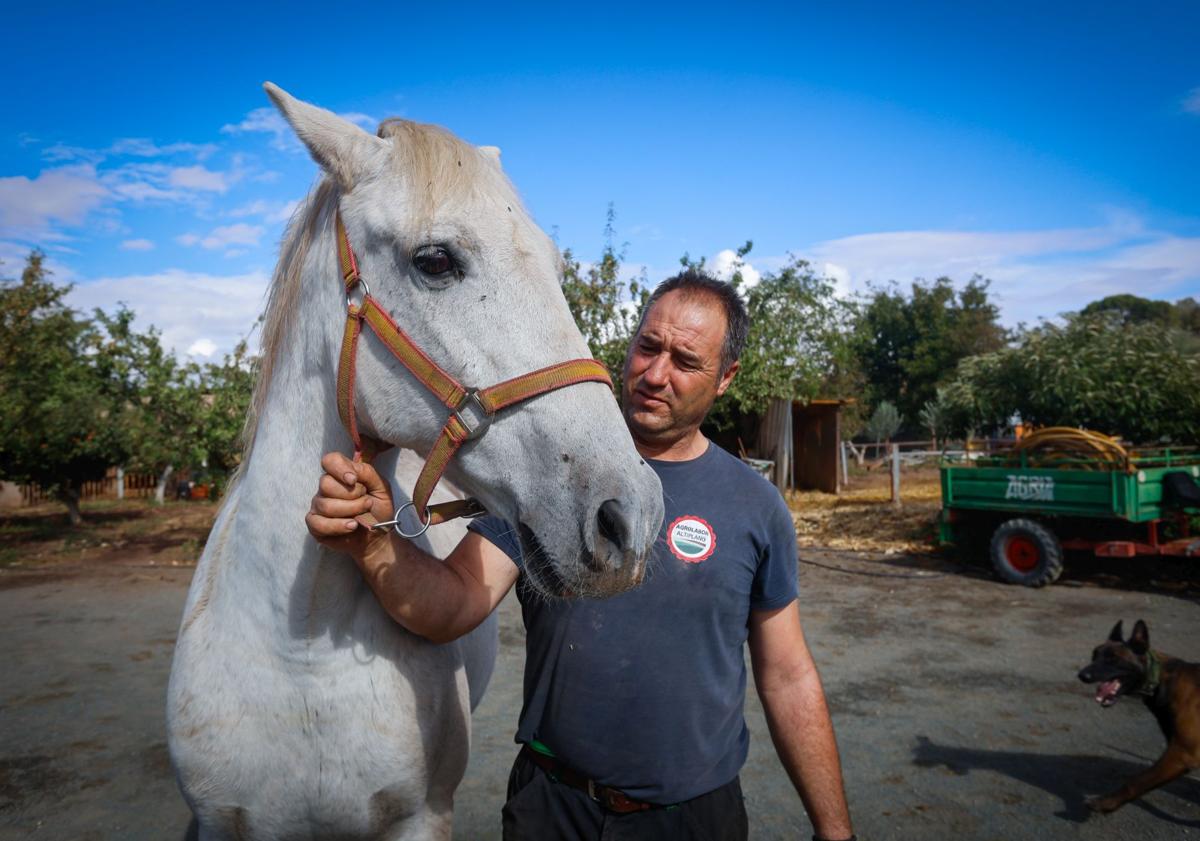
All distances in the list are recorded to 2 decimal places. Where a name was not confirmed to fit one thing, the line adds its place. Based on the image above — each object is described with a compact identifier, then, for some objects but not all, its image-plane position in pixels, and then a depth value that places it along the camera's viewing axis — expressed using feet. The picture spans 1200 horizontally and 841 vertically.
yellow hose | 25.86
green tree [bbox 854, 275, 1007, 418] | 120.78
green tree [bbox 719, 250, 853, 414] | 48.37
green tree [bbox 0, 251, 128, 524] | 35.19
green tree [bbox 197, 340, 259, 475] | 34.65
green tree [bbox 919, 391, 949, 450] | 84.92
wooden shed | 57.00
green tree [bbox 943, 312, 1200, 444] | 34.78
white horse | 4.26
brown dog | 11.74
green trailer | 25.17
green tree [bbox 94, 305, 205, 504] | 36.35
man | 5.22
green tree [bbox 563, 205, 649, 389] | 40.34
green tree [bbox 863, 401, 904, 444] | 112.37
